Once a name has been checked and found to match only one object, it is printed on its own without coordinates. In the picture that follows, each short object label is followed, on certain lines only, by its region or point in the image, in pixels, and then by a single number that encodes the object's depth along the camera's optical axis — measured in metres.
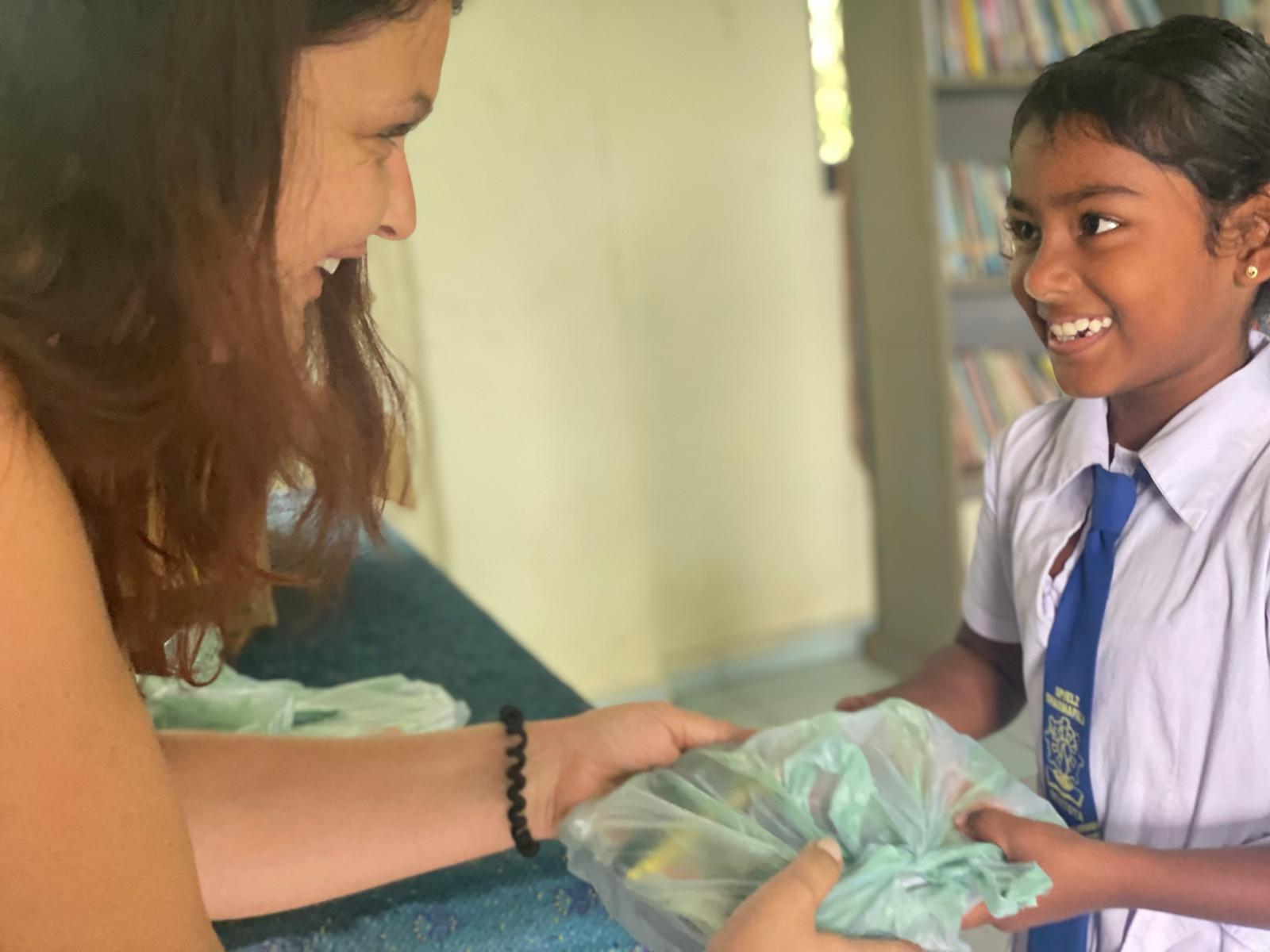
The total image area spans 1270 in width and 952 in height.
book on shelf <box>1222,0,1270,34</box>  2.01
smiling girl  0.69
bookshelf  2.17
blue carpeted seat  0.70
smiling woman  0.43
